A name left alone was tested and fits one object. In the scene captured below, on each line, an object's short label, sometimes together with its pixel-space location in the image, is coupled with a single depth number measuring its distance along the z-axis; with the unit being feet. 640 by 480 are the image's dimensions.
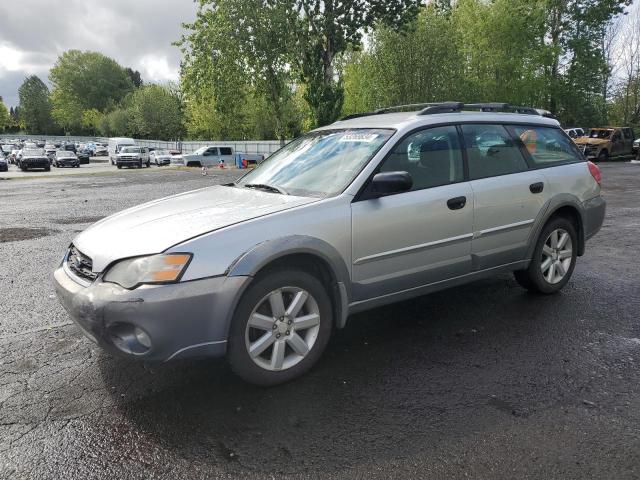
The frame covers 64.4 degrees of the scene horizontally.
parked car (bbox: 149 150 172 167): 129.29
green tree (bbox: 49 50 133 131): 339.57
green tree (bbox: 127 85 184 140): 226.79
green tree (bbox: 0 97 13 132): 396.98
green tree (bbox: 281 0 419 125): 81.82
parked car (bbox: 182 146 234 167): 113.29
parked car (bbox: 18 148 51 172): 108.78
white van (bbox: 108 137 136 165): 156.15
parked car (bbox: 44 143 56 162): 146.03
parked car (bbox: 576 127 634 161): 94.89
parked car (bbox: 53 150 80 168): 127.65
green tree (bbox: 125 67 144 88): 448.65
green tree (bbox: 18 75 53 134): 389.19
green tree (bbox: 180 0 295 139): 111.34
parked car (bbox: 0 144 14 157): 182.39
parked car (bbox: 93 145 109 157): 213.05
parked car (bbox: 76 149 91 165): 153.26
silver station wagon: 9.45
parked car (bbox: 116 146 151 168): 121.19
